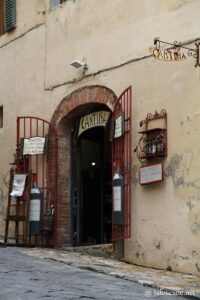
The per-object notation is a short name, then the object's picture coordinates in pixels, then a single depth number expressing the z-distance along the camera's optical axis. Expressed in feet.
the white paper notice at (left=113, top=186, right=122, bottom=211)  39.89
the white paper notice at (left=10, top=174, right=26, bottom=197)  47.47
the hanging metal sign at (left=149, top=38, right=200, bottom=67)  35.86
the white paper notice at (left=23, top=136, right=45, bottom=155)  47.39
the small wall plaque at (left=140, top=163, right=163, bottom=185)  37.86
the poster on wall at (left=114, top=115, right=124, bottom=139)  40.57
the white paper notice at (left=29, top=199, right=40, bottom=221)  45.52
